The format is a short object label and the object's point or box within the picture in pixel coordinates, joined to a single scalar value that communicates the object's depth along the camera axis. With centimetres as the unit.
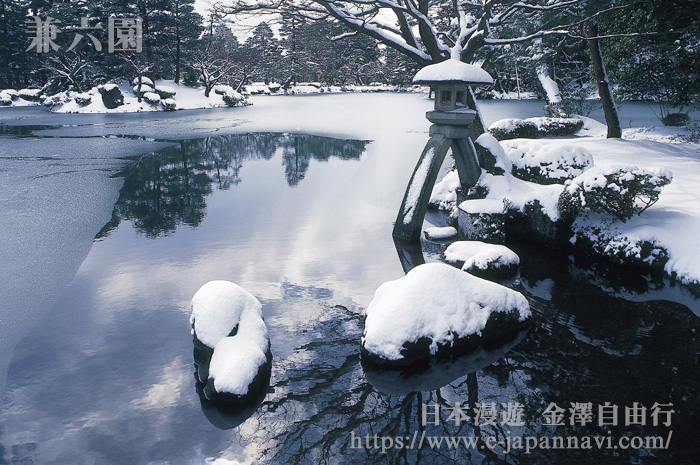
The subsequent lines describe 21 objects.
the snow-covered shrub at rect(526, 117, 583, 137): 1694
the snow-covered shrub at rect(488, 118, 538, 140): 1463
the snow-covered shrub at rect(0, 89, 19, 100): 4514
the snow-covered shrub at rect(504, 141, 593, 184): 1001
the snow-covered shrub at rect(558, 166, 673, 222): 808
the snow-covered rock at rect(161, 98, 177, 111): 3866
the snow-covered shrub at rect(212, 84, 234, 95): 4553
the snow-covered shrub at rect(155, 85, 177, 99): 4097
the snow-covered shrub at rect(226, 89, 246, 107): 4481
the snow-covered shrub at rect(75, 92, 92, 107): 3793
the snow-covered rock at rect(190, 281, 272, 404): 503
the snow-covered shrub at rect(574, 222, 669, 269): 806
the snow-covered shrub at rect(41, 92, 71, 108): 3922
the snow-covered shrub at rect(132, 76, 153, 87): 4172
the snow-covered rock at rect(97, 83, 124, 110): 3716
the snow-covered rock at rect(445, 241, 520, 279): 795
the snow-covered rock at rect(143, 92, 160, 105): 3891
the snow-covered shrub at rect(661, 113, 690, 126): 1931
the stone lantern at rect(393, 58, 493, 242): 955
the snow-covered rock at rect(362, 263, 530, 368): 559
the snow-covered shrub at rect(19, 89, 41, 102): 4684
